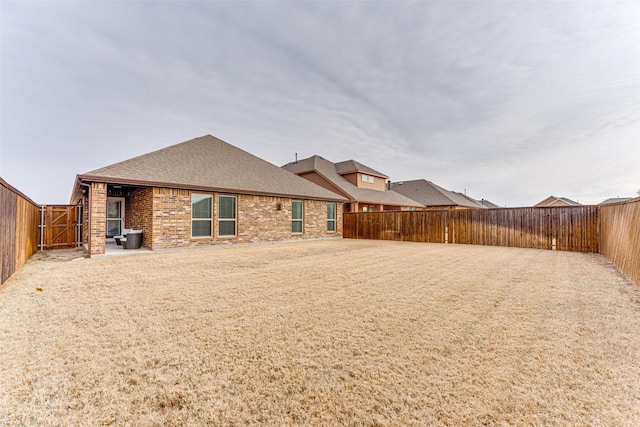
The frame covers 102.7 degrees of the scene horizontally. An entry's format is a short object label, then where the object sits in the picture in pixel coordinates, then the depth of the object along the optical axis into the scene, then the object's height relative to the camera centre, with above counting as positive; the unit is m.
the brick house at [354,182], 21.17 +3.04
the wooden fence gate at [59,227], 11.27 -0.55
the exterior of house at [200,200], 9.54 +0.71
